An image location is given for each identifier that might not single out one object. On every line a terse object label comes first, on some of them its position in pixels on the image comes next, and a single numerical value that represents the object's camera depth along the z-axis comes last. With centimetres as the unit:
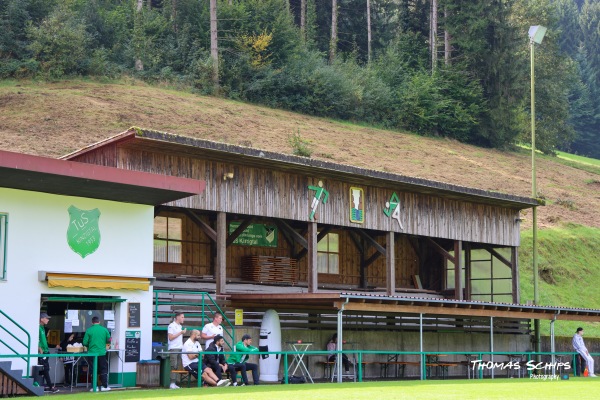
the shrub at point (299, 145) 4886
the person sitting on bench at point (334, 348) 2734
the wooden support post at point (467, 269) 3709
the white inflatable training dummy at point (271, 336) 2484
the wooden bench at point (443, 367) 2845
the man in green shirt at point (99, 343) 1984
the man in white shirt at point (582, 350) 2923
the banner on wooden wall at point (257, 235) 3095
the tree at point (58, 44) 5362
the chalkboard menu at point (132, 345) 2127
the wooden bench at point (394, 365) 2781
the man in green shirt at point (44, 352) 1923
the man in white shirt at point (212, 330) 2225
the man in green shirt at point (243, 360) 2159
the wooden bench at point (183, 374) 2147
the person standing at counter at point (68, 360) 2073
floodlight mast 3503
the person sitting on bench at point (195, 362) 2095
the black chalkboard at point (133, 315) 2148
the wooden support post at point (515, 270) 3569
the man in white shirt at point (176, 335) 2175
